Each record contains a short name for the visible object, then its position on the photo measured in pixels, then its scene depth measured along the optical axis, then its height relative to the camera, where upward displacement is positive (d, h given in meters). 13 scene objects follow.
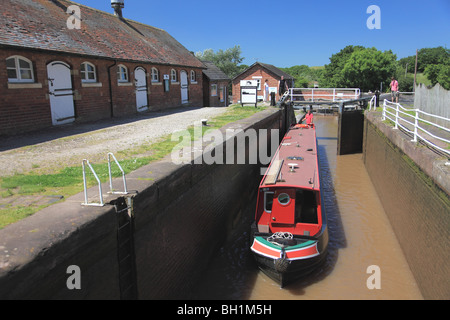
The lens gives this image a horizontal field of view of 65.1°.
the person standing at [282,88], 23.97 +0.36
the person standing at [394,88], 18.10 +0.19
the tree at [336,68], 50.38 +3.97
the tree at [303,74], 57.76 +4.89
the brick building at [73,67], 10.78 +1.14
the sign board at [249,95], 20.33 -0.07
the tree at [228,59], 59.88 +6.01
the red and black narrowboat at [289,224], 7.71 -3.14
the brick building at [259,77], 40.69 +1.94
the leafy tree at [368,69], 44.72 +2.85
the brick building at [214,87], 30.28 +0.61
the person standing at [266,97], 35.60 -0.35
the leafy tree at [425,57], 67.50 +6.66
